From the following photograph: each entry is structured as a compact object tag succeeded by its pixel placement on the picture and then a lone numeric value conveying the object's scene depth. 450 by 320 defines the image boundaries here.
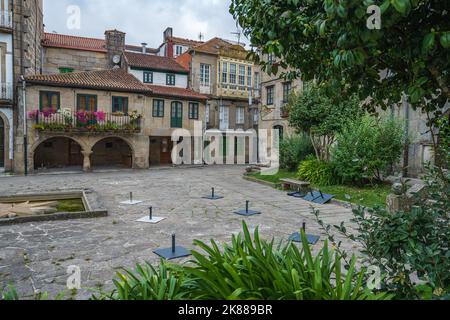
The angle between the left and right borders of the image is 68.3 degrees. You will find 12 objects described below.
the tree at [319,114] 15.61
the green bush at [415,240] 2.62
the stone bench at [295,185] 13.30
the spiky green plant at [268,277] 2.82
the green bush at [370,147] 13.24
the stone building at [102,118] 20.94
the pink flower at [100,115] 22.36
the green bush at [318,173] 14.75
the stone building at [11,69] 20.08
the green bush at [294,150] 18.67
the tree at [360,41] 2.14
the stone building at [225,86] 30.41
